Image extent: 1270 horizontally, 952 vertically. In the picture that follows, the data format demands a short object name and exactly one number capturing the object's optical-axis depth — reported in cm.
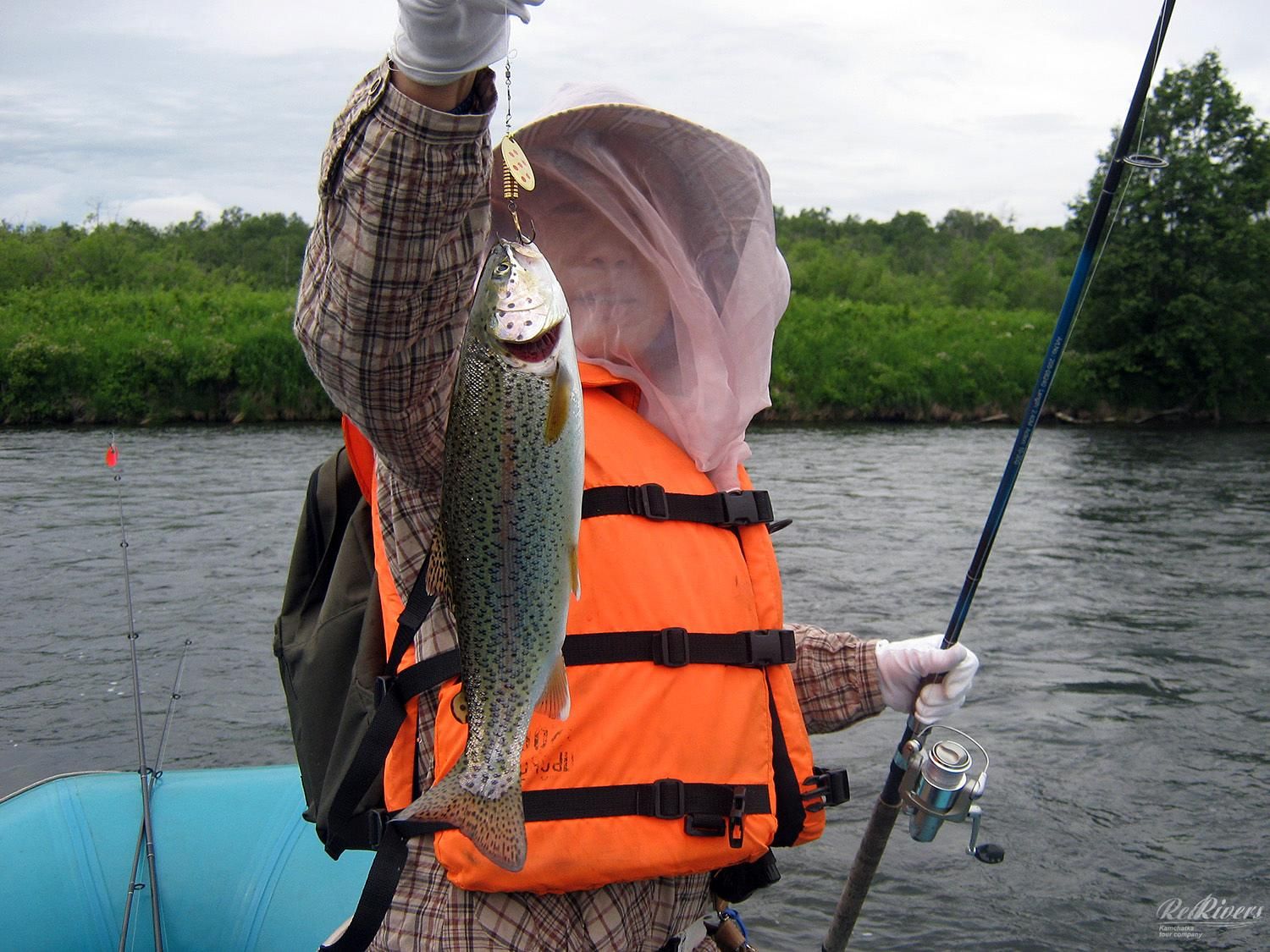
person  178
